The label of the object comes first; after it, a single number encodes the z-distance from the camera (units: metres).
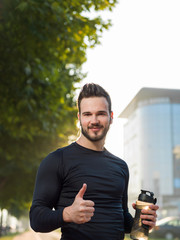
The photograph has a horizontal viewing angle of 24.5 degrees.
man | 2.46
